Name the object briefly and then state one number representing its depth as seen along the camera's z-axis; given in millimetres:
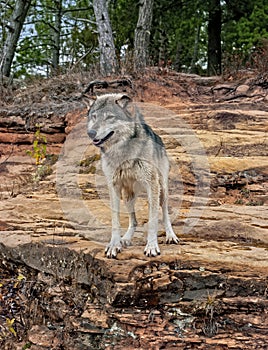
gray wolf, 4176
